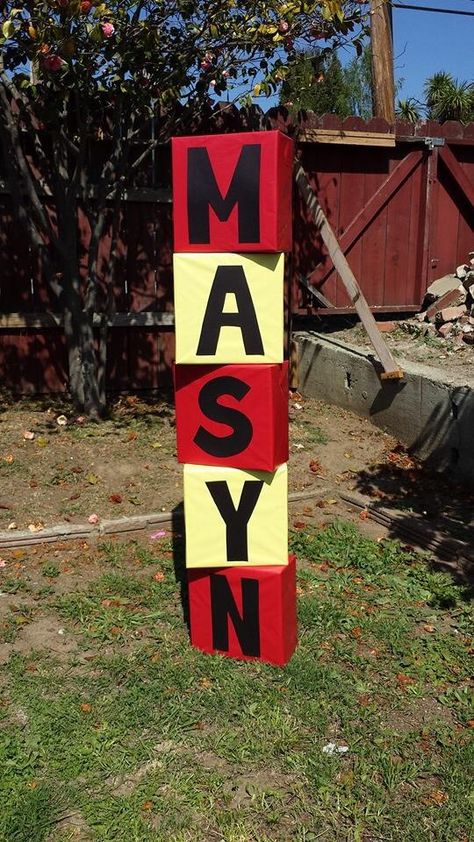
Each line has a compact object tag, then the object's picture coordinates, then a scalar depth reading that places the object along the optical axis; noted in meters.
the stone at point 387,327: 8.63
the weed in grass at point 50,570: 4.71
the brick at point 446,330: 7.95
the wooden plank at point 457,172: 8.65
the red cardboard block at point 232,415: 3.60
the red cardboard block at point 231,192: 3.41
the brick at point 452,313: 8.04
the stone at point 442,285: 8.66
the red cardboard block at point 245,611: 3.71
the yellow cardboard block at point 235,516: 3.71
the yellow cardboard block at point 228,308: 3.51
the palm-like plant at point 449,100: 26.81
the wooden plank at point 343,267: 7.21
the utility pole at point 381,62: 10.51
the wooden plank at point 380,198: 8.52
